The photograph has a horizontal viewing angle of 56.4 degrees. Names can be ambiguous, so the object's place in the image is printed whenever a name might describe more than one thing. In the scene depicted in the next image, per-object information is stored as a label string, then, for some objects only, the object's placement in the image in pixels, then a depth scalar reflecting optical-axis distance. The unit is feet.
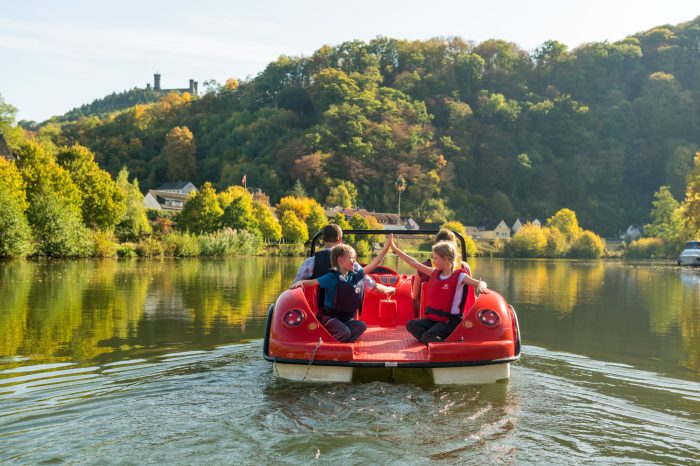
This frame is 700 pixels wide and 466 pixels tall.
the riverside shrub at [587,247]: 293.64
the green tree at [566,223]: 313.42
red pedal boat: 21.95
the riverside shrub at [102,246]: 129.90
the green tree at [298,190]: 334.81
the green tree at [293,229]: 225.35
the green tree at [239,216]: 189.67
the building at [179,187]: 357.34
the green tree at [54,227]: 119.65
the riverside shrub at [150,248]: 143.54
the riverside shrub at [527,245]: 287.69
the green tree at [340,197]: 341.21
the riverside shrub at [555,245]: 290.97
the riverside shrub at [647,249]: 264.31
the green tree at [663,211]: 270.87
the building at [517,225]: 390.01
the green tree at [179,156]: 389.39
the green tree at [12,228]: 107.55
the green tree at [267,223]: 210.59
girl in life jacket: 24.16
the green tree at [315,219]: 249.14
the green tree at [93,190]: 144.15
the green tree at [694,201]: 150.61
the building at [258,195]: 274.98
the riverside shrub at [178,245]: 149.79
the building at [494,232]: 365.81
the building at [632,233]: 372.38
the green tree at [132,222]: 160.61
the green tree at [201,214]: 180.86
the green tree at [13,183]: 114.20
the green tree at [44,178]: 126.31
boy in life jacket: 24.11
